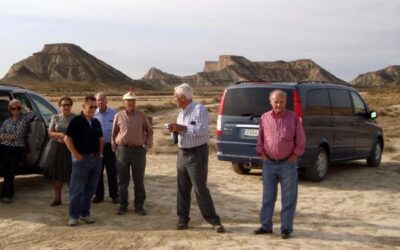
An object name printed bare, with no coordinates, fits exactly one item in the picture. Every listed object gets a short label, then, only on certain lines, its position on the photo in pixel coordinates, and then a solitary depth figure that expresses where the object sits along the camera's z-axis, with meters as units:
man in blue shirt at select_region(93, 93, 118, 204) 8.69
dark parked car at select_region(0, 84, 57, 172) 8.85
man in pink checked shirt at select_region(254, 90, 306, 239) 6.59
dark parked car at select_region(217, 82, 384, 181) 10.14
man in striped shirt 6.67
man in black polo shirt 7.19
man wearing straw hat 7.79
